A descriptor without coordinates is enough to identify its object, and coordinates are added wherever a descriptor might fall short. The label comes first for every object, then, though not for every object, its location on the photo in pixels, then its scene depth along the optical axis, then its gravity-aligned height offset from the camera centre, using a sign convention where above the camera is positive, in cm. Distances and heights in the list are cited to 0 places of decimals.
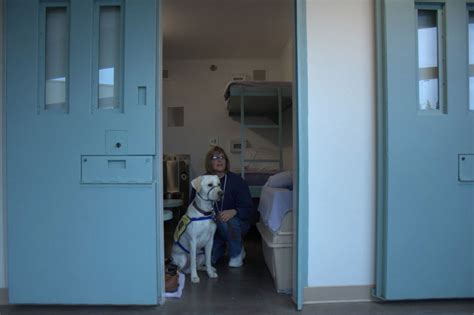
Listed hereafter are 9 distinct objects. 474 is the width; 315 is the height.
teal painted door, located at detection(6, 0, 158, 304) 220 -12
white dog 284 -64
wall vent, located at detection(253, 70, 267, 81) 584 +138
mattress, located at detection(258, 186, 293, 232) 262 -42
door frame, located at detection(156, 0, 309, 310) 226 +1
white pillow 303 -24
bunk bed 419 +74
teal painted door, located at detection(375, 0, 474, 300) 226 -10
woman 326 -56
